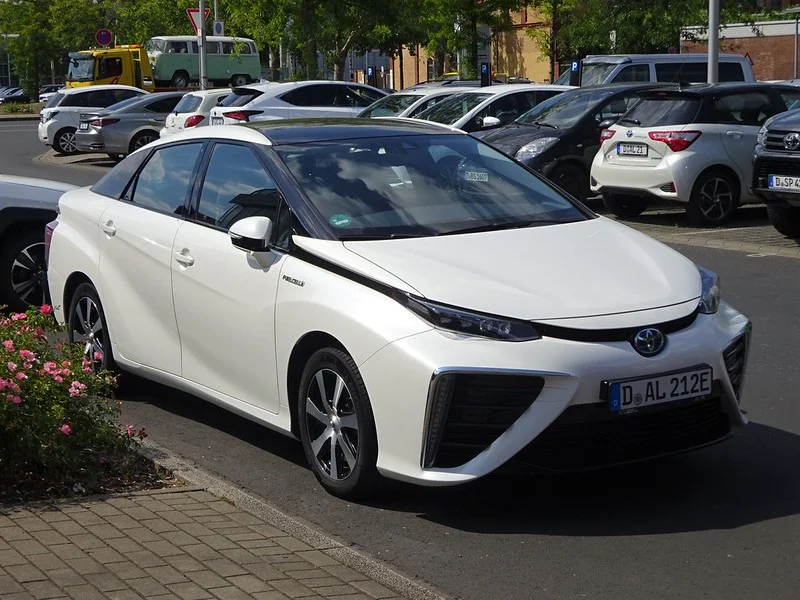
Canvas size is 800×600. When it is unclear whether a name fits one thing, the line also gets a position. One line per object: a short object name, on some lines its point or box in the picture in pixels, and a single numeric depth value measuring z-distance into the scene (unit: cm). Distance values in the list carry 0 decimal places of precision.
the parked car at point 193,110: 2555
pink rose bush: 544
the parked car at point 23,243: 1016
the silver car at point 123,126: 2900
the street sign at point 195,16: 3419
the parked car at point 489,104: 1888
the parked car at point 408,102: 1994
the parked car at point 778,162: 1257
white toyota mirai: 502
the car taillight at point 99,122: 2891
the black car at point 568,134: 1673
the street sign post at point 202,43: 3409
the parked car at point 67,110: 3228
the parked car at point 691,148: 1502
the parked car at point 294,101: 2375
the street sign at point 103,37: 4678
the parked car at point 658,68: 2381
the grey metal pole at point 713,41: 2094
